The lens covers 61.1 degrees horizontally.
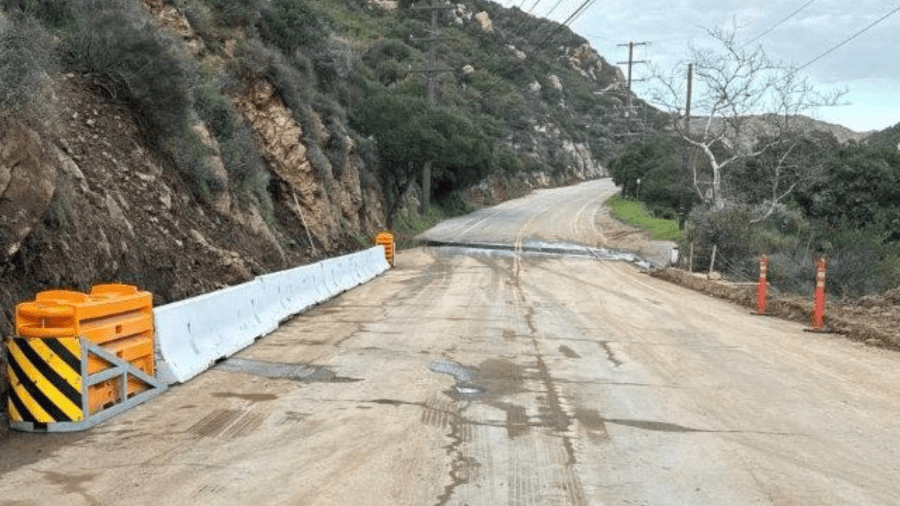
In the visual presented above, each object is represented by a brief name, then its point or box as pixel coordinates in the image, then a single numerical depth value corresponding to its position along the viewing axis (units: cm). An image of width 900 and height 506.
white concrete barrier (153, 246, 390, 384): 862
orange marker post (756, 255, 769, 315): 1675
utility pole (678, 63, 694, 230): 3962
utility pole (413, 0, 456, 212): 4938
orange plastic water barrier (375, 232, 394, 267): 2666
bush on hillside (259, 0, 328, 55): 2894
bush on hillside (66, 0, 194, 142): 1531
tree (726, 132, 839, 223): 3538
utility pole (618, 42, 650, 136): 11577
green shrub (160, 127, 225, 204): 1670
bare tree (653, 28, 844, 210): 3400
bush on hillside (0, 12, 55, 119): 879
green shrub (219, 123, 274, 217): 2012
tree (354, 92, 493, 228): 4178
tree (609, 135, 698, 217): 6123
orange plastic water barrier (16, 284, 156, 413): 682
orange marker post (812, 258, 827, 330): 1400
